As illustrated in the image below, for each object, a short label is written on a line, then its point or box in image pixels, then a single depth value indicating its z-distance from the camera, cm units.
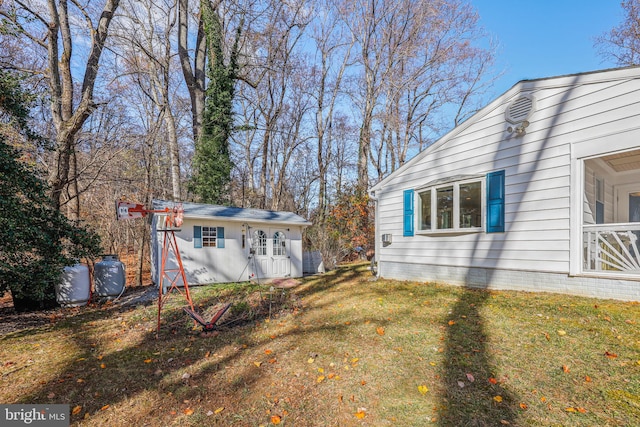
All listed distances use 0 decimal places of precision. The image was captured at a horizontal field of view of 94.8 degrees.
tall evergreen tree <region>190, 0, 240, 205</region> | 1236
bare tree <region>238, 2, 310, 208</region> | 1456
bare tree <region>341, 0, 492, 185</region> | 1504
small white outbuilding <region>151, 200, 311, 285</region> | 862
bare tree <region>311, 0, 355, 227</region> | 1670
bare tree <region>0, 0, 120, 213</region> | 720
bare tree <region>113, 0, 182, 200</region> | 1170
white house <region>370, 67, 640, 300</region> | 478
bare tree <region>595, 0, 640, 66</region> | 1301
